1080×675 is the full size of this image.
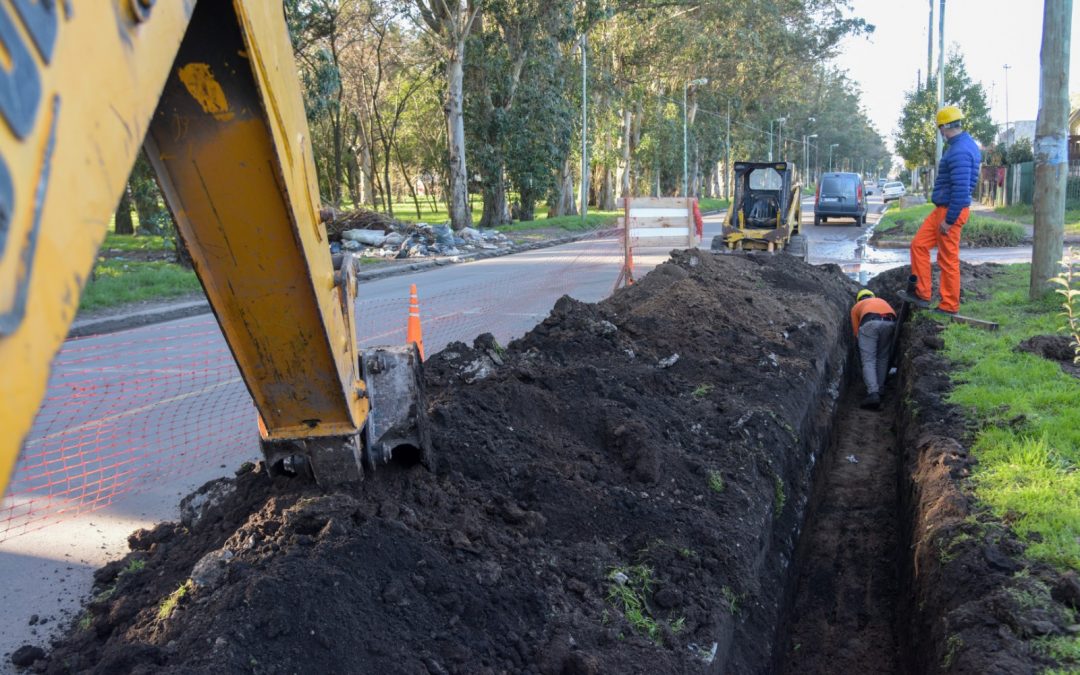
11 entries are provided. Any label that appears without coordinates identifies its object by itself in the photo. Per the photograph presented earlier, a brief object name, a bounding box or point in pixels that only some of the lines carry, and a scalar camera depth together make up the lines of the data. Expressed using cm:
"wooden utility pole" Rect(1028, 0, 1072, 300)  1030
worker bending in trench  946
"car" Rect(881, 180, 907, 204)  6431
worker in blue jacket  948
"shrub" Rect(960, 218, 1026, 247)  2230
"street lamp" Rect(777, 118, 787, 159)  8353
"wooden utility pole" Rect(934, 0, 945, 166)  2850
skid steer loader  1783
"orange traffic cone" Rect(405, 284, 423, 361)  872
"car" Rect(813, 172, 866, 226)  3391
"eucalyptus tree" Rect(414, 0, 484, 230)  2548
